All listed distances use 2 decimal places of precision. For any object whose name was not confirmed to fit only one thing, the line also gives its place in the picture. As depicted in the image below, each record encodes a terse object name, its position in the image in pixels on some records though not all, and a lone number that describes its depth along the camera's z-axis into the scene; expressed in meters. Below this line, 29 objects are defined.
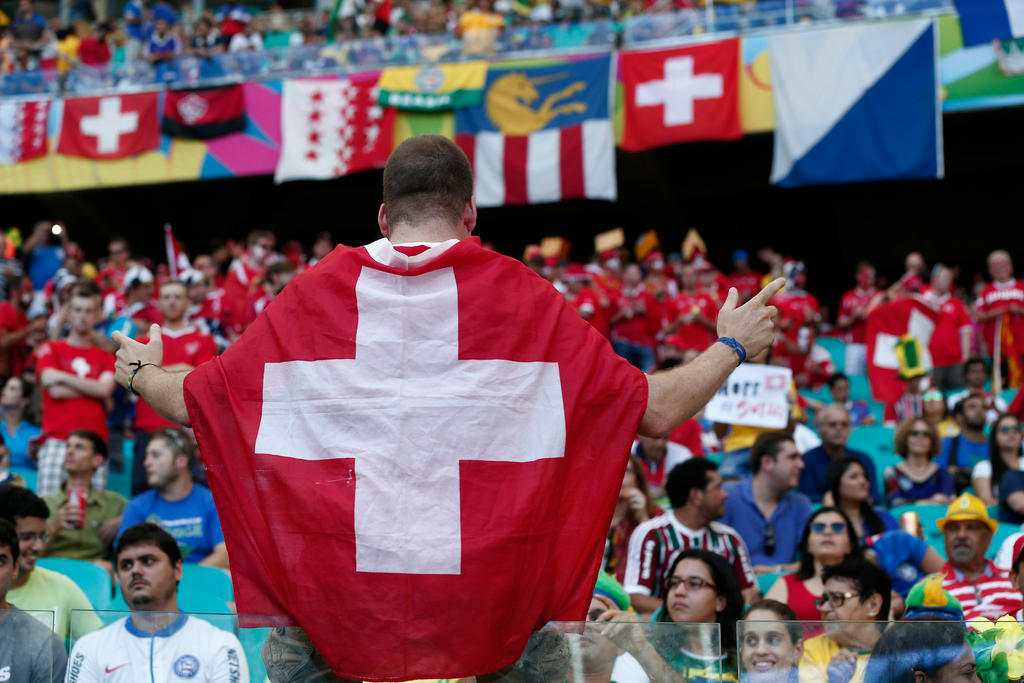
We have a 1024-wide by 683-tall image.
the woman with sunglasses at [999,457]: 7.66
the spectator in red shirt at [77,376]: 8.32
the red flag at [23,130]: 17.67
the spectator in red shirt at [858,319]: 13.79
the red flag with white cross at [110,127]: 17.48
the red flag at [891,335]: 11.69
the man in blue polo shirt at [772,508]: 6.97
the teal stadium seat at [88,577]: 5.94
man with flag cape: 2.67
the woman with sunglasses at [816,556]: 5.77
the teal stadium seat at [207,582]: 5.93
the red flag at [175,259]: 12.91
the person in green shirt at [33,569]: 5.16
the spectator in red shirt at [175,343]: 8.42
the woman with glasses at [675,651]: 2.89
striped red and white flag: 15.38
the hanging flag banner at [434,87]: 15.93
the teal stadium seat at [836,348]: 14.45
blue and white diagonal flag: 14.20
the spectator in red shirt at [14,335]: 11.30
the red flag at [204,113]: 17.02
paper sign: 8.41
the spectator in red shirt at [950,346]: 12.12
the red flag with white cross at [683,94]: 15.03
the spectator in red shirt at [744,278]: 14.83
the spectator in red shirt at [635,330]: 13.26
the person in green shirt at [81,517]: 6.75
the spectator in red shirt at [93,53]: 18.92
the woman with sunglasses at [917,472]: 8.00
